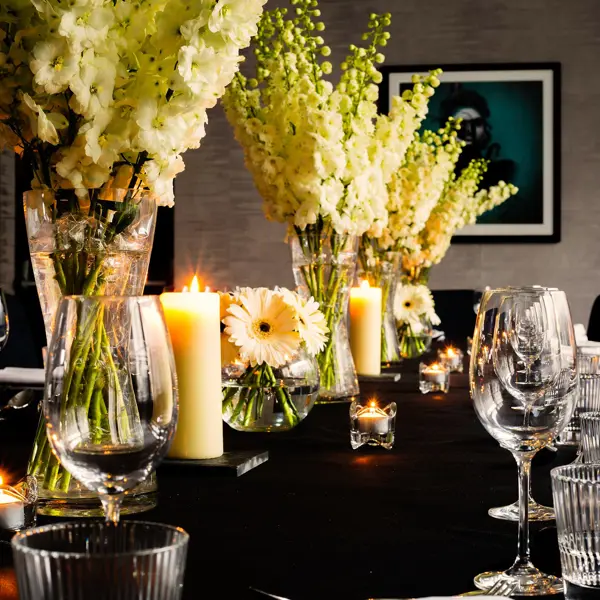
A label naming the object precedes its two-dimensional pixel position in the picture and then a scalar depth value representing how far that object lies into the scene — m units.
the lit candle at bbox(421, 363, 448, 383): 2.49
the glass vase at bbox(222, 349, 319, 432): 1.87
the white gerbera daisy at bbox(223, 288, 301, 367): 1.85
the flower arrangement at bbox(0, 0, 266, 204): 1.36
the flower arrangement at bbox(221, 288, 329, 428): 1.85
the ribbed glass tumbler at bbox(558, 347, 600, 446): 1.71
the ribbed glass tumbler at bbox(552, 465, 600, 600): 1.12
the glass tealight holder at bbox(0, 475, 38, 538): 1.27
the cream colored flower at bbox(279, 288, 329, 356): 1.90
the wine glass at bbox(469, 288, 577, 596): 1.23
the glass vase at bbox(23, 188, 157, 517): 1.42
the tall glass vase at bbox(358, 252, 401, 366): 3.15
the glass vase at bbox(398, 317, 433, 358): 3.58
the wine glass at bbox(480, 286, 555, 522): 1.39
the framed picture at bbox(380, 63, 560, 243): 7.05
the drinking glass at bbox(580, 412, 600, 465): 1.57
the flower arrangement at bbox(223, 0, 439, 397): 2.20
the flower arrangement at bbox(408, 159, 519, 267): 3.89
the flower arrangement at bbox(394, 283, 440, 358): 3.55
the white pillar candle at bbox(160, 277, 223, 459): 1.61
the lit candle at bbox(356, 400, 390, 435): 1.76
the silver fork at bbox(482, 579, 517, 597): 1.15
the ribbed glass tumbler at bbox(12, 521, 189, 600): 0.87
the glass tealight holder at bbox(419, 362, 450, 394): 2.49
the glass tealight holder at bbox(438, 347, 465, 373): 3.00
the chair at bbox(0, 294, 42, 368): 3.57
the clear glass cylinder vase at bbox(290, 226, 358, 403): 2.22
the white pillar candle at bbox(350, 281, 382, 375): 2.55
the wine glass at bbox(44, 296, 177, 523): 1.07
